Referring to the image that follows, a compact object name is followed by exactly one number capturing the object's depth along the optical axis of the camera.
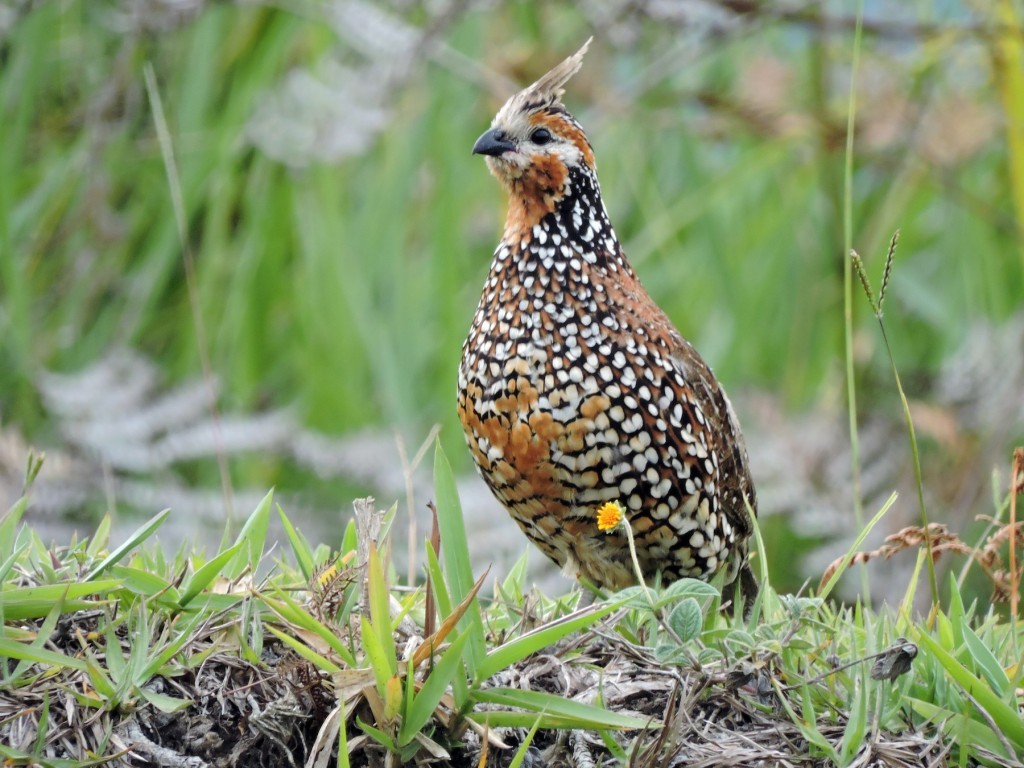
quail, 6.55
